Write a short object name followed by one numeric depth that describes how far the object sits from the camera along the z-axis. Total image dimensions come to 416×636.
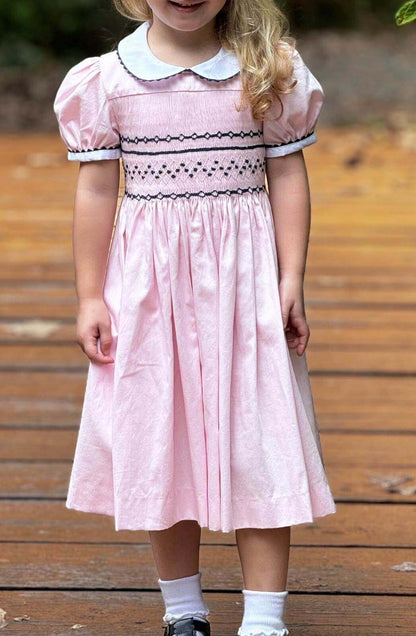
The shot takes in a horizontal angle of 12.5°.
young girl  3.07
